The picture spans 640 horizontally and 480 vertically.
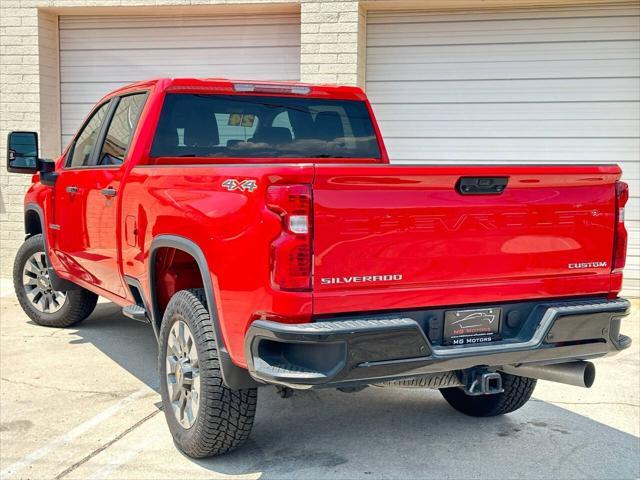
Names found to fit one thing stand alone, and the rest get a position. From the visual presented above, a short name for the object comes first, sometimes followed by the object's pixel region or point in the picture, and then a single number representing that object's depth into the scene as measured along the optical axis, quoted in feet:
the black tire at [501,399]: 15.38
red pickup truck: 10.86
